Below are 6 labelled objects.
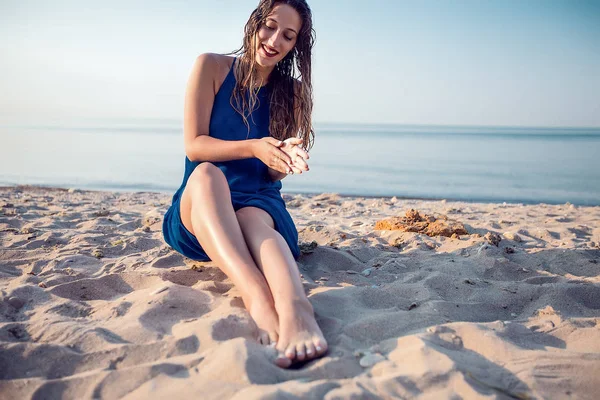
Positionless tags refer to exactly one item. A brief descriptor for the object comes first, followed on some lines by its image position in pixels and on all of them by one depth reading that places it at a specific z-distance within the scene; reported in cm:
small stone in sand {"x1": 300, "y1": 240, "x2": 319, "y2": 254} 325
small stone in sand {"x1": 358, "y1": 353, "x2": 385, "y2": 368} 166
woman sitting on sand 202
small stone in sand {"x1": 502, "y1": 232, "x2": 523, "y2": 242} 379
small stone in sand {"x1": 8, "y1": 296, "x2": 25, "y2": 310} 223
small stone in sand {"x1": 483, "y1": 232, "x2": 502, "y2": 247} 350
